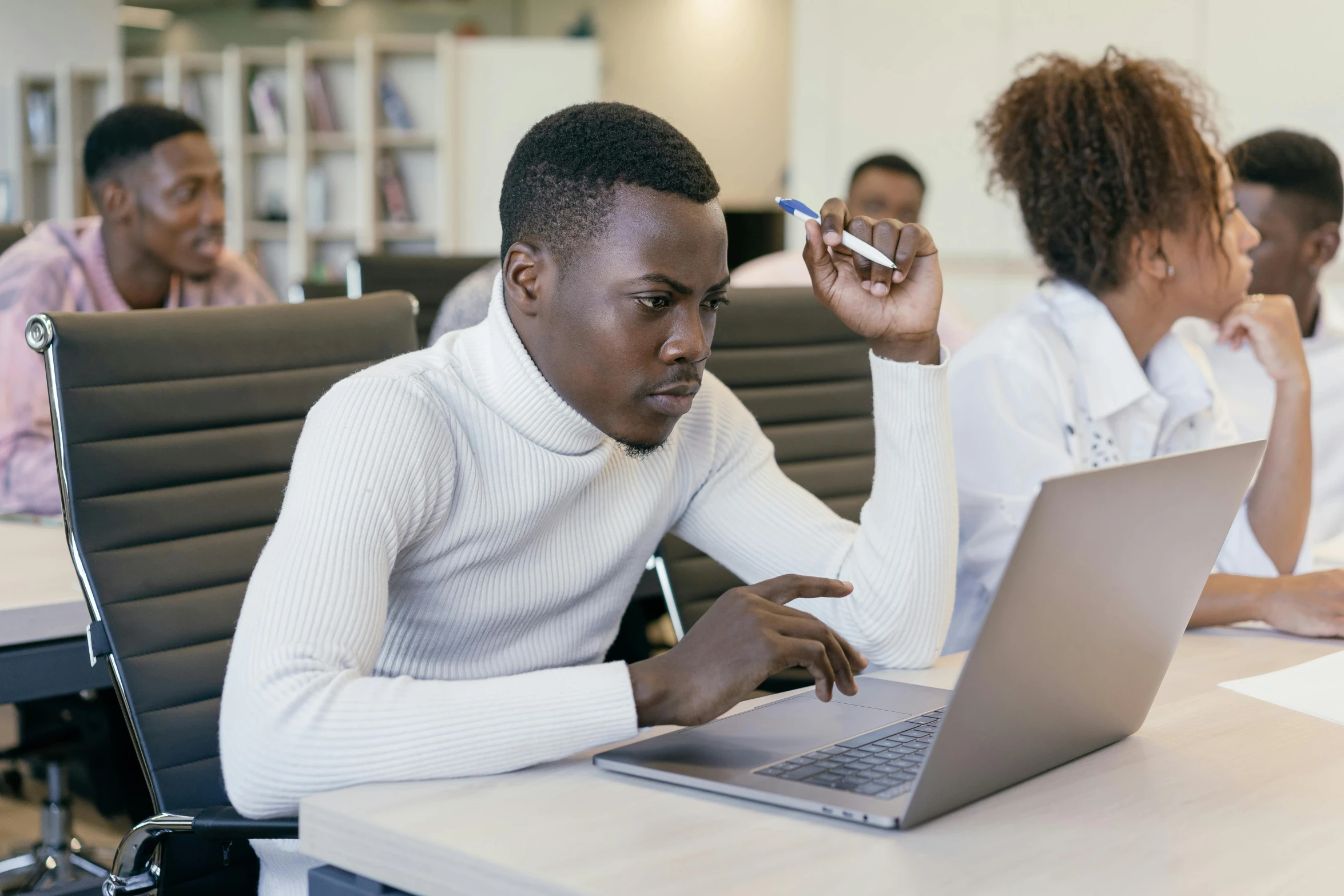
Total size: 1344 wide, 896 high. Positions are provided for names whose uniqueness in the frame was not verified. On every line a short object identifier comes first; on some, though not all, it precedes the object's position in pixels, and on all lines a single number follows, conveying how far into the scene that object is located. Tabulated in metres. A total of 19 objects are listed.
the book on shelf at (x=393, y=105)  6.43
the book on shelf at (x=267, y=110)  6.66
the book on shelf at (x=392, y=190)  6.50
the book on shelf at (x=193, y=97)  6.94
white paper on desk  1.10
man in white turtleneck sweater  0.90
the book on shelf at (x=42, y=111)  7.33
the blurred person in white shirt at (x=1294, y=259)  2.26
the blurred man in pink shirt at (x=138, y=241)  2.70
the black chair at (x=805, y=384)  1.86
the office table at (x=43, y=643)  1.36
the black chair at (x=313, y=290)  2.87
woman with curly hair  1.66
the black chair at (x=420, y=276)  3.03
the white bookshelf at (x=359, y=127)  6.26
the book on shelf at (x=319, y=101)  6.55
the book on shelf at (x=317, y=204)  6.65
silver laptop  0.77
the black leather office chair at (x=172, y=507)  1.24
